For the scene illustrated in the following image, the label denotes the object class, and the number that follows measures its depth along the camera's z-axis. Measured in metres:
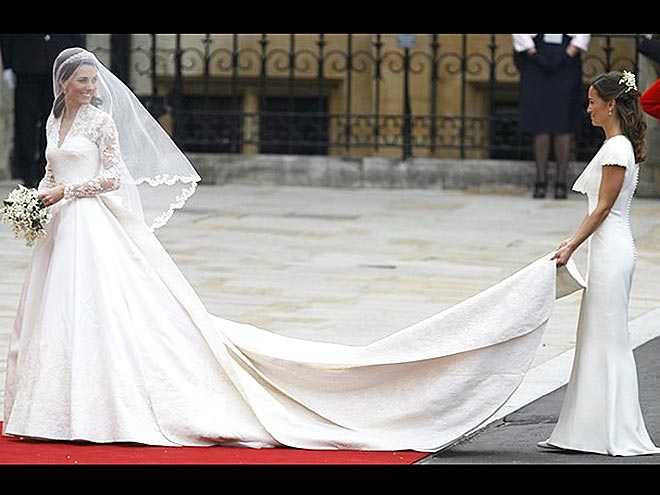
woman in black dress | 33.87
